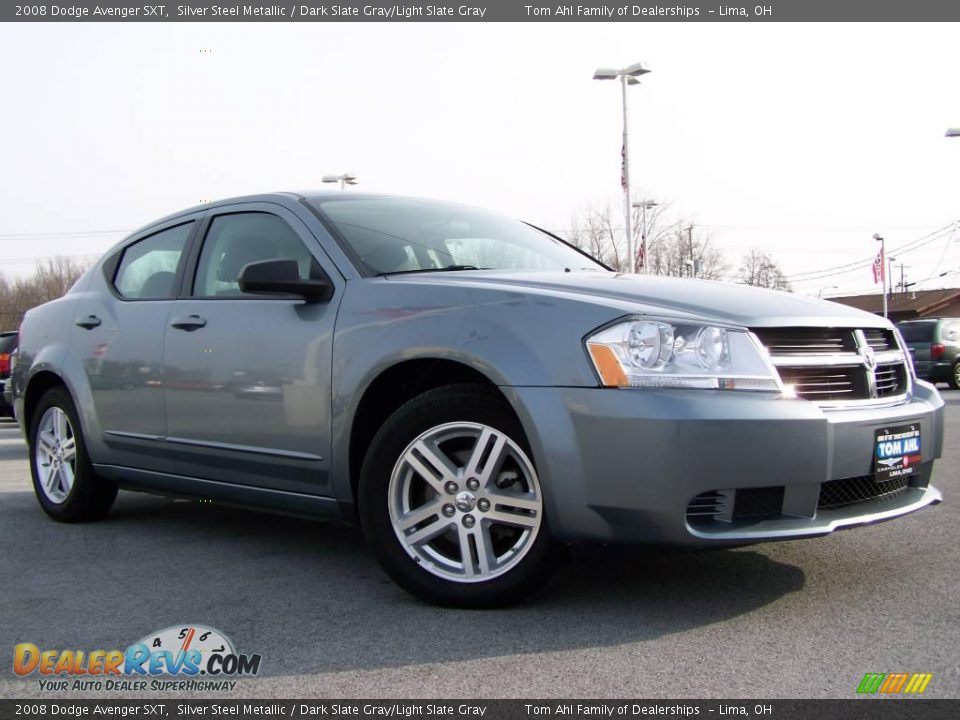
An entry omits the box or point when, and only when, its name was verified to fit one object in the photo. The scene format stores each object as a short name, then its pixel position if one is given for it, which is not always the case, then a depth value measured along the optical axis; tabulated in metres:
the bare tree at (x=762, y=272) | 56.94
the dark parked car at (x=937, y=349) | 19.41
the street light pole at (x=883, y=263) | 39.38
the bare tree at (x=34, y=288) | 75.19
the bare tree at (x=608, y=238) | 37.06
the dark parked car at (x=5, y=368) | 13.75
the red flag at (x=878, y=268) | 39.66
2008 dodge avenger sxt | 3.13
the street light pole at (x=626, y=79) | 22.47
